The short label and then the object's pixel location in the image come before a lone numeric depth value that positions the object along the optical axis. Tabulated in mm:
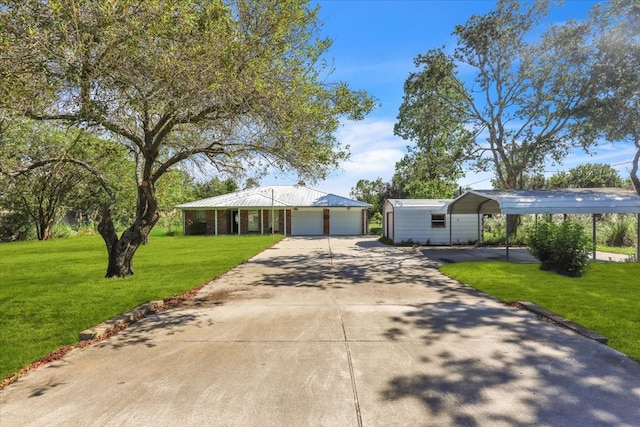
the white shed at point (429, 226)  22000
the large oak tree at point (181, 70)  4891
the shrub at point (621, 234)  20281
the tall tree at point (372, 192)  51219
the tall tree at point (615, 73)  16406
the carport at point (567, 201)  13578
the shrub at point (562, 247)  10383
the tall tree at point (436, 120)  20438
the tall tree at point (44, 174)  9109
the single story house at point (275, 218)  31984
